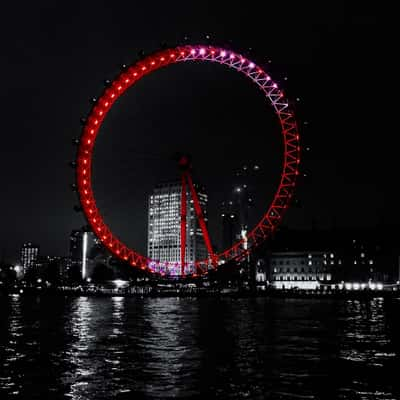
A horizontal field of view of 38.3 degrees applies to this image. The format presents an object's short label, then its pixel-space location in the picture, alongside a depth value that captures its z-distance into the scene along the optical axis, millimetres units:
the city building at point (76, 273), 167762
